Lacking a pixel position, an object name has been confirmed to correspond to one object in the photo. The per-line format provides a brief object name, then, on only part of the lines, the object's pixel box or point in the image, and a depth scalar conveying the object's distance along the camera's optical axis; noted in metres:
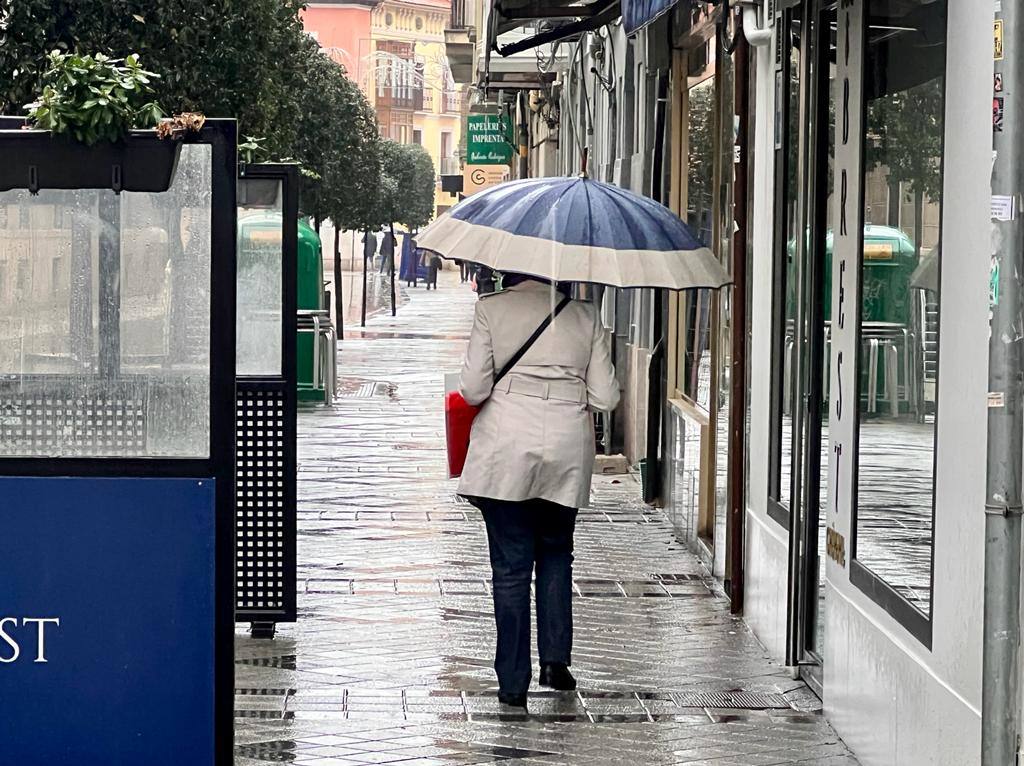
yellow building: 143.12
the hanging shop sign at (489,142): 38.34
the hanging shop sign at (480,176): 50.36
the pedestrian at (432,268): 77.62
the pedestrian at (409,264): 78.56
